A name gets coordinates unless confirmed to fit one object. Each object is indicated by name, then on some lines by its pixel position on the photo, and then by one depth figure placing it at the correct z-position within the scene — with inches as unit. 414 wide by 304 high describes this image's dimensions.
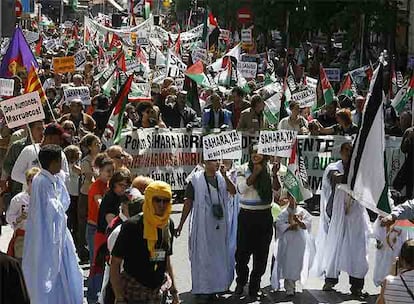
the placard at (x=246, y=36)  1510.0
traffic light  771.4
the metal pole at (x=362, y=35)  1395.3
